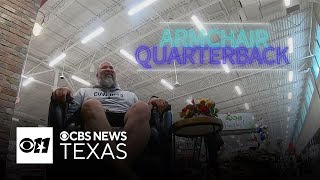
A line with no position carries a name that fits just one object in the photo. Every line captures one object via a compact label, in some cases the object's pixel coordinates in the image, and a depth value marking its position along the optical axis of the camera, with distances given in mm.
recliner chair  1906
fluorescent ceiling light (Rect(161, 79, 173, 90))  11676
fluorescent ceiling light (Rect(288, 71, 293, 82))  11242
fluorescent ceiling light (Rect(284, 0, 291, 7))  6980
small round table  2523
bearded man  1890
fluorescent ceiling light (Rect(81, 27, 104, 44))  7800
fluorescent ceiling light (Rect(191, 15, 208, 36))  7383
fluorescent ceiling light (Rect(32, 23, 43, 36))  5112
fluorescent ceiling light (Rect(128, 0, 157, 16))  6898
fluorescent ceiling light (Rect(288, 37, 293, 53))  9062
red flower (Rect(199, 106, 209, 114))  2748
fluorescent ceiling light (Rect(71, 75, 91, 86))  10625
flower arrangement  2760
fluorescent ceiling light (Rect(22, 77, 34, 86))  10199
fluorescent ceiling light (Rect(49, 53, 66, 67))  9008
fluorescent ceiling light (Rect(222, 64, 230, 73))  10697
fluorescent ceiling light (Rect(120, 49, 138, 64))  9212
